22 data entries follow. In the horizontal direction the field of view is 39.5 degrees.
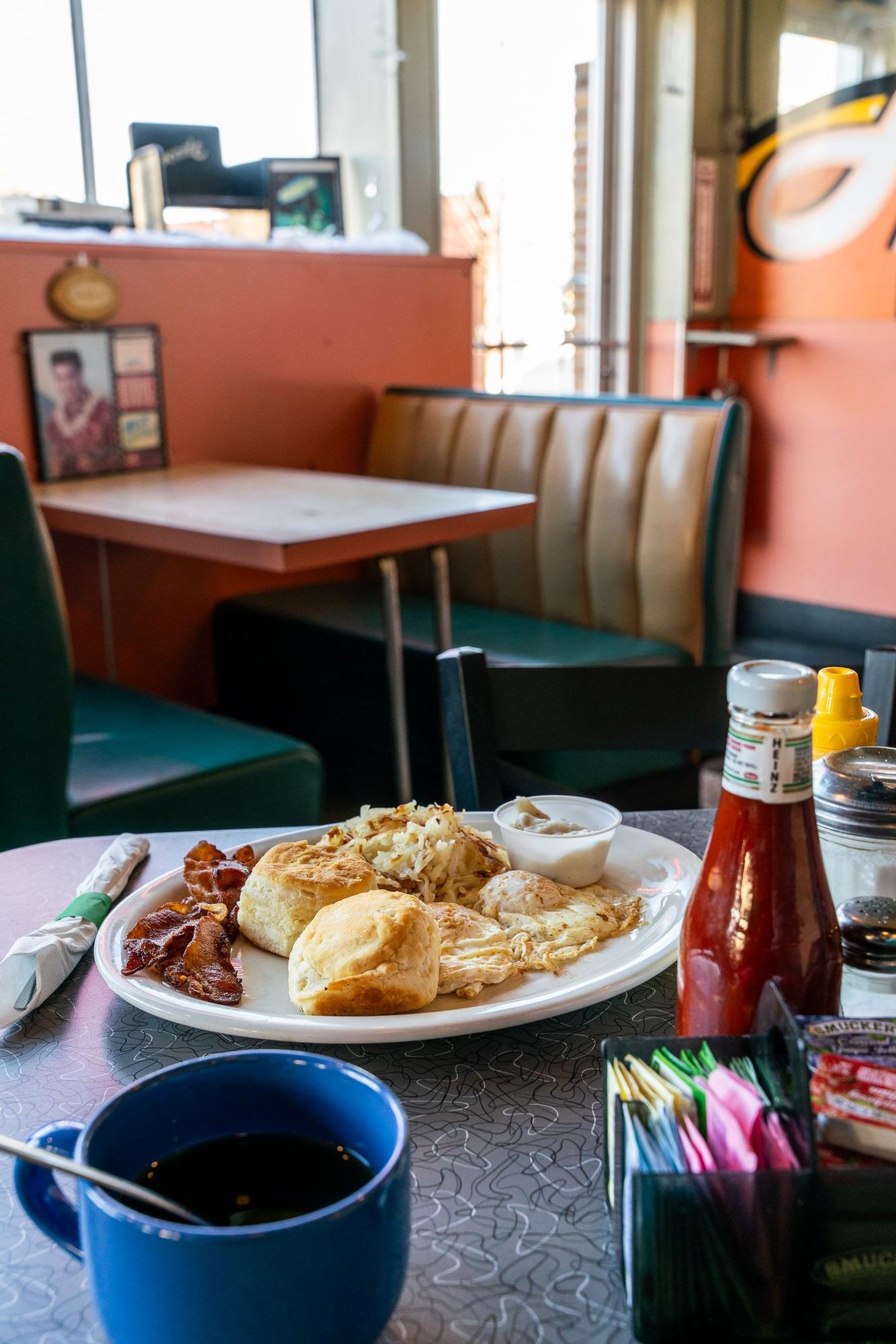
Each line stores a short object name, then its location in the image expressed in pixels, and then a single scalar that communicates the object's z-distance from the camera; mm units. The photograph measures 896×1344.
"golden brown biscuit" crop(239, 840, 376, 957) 866
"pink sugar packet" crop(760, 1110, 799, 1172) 513
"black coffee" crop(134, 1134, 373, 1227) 546
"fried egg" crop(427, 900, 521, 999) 811
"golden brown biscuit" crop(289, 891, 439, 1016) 770
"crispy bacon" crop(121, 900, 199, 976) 838
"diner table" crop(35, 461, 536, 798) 2246
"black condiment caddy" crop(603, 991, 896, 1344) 500
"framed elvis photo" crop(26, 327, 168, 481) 3170
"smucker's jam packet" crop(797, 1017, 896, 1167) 521
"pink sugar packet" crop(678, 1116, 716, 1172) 518
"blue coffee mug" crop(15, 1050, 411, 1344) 465
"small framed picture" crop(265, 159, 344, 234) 4055
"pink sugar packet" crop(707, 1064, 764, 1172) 520
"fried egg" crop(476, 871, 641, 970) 853
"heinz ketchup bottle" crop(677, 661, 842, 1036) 585
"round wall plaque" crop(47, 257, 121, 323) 3150
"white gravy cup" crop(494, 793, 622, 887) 954
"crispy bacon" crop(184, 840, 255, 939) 929
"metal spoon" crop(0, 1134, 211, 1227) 486
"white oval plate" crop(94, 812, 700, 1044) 745
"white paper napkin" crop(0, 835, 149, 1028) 819
